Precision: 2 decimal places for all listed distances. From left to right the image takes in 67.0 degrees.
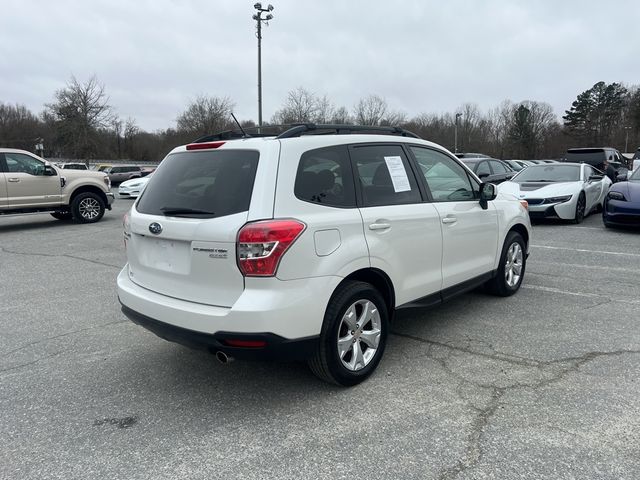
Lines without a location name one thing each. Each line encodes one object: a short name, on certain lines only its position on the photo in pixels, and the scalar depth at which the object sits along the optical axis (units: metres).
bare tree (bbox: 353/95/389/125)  51.72
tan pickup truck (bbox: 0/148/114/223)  11.31
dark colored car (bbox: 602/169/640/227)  9.22
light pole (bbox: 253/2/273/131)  20.88
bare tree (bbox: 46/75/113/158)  43.59
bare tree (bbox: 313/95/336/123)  41.64
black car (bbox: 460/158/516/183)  12.80
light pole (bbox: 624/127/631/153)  67.12
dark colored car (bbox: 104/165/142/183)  35.81
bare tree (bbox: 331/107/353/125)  45.90
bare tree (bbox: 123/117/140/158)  73.44
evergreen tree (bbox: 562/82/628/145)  71.19
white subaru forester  2.87
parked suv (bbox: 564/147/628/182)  17.59
